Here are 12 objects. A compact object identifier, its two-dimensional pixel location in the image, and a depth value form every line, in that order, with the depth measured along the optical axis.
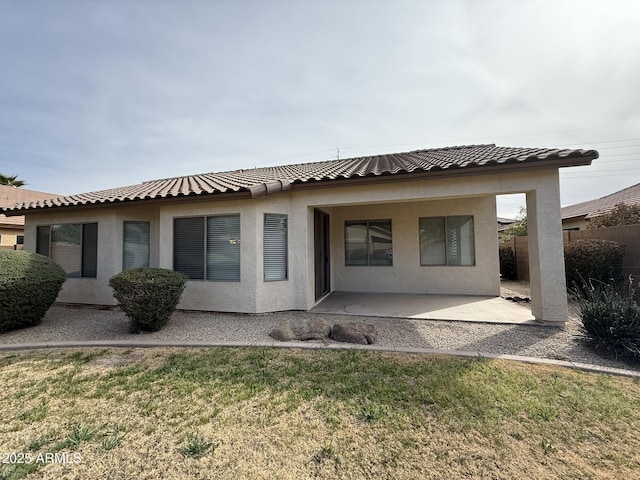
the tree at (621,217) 10.62
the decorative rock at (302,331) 5.61
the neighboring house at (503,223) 20.73
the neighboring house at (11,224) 16.39
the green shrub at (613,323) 4.54
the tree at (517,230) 17.52
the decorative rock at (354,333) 5.42
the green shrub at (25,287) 6.14
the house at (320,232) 6.42
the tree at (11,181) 21.47
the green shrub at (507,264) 13.41
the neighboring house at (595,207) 16.44
